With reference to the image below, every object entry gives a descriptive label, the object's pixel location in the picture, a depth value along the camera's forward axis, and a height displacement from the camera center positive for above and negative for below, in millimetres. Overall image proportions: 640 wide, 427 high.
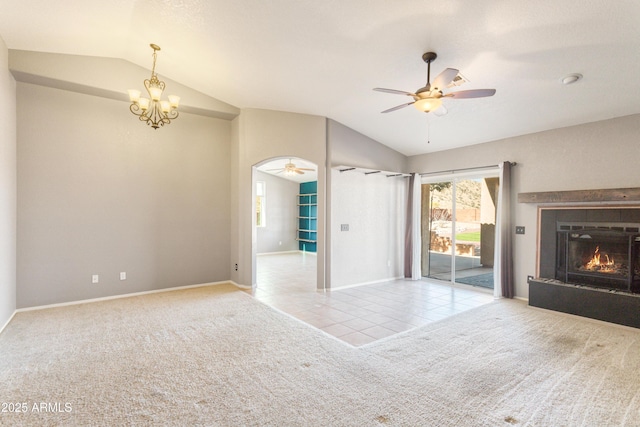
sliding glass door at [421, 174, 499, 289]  6133 -238
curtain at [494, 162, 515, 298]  5438 -417
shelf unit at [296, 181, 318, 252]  11359 -17
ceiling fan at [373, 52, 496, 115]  2961 +1301
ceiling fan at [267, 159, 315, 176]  8961 +1454
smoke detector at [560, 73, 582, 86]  3594 +1703
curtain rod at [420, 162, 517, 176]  5730 +994
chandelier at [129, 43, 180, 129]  4062 +1623
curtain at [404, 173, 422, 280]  6918 -245
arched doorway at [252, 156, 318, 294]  10062 +84
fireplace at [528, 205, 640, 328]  4160 -678
